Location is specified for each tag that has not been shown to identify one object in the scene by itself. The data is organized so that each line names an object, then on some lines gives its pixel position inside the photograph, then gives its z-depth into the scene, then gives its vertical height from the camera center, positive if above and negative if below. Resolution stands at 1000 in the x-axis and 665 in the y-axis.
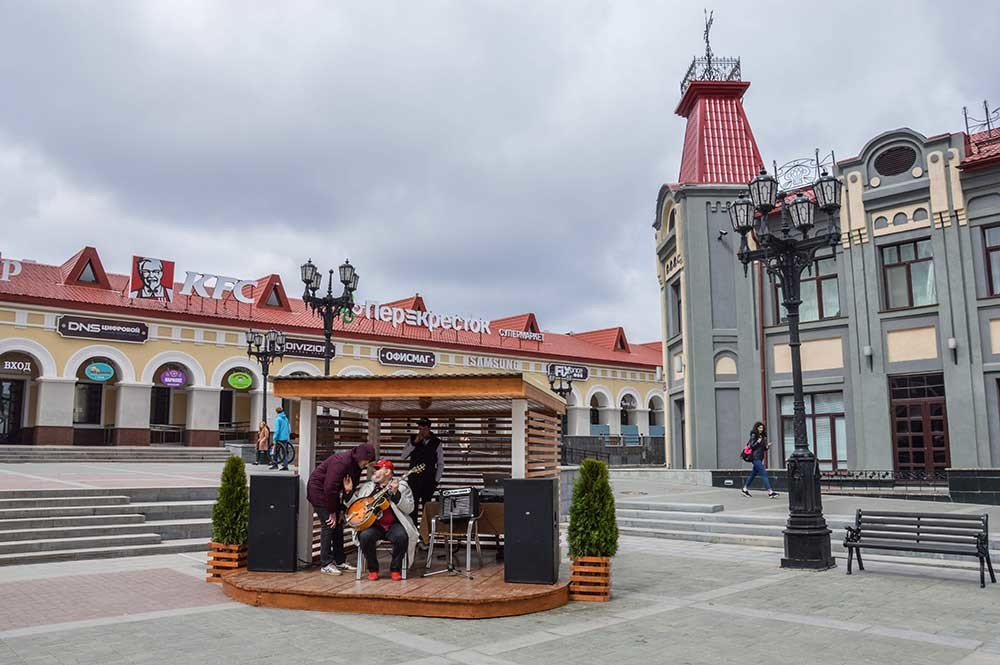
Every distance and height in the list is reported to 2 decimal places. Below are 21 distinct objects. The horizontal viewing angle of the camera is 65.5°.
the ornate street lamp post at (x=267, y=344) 25.55 +3.36
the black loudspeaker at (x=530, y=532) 8.35 -0.95
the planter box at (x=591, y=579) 8.30 -1.45
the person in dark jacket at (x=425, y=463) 10.06 -0.26
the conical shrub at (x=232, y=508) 9.09 -0.73
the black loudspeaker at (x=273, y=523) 8.92 -0.89
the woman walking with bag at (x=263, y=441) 26.02 +0.14
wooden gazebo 7.73 +0.07
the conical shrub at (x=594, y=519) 8.31 -0.81
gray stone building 19.66 +3.40
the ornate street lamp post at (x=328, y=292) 18.94 +3.76
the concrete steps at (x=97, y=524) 11.12 -1.21
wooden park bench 9.08 -1.14
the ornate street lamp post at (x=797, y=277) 10.61 +2.46
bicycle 22.73 -0.23
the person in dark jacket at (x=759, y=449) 17.39 -0.18
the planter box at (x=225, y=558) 9.04 -1.30
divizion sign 37.22 +4.65
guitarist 8.54 -0.90
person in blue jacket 22.38 +0.43
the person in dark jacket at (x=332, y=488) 8.94 -0.50
